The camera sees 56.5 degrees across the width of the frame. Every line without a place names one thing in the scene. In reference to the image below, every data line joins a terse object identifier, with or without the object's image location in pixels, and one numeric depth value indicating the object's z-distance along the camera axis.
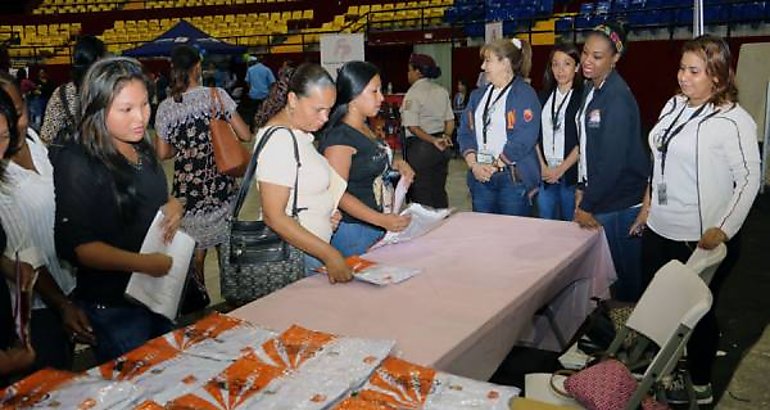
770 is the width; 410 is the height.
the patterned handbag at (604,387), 1.92
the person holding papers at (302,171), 2.22
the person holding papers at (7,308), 1.58
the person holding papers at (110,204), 1.83
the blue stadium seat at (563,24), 12.08
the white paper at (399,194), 2.89
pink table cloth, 1.87
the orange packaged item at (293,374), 1.35
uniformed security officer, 5.52
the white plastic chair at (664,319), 1.88
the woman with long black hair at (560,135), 3.65
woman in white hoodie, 2.45
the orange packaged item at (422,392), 1.36
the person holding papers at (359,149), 2.63
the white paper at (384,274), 2.21
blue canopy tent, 12.98
